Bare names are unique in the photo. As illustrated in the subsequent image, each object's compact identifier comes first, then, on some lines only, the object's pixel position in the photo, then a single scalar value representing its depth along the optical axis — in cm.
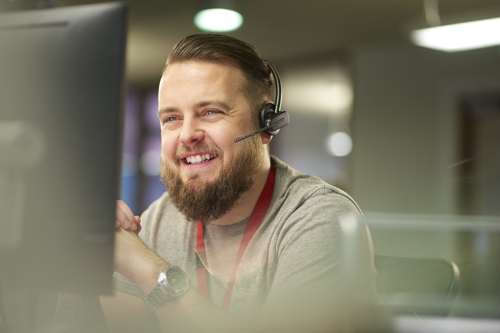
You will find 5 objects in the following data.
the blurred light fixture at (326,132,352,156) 436
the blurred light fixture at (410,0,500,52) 274
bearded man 173
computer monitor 156
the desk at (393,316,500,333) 178
